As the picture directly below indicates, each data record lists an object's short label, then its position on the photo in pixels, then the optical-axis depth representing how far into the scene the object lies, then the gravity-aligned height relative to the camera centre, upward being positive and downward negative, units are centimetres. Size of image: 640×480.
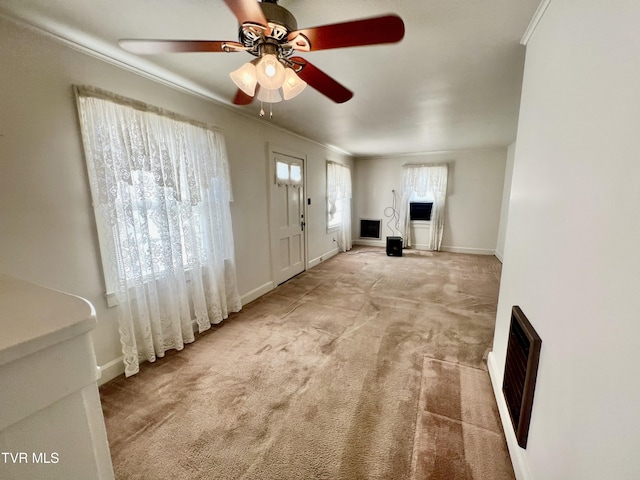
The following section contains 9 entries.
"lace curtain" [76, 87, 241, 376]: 175 -15
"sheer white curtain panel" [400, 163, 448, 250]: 573 +15
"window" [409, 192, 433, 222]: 597 -25
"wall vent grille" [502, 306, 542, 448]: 116 -87
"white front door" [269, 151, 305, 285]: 365 -29
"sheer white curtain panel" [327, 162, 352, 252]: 528 -5
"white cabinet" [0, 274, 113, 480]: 39 -32
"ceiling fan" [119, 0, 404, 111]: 100 +68
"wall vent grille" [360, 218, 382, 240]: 666 -82
